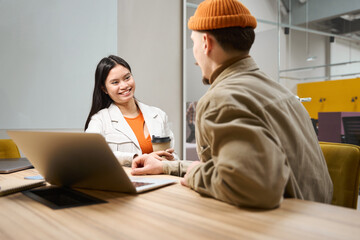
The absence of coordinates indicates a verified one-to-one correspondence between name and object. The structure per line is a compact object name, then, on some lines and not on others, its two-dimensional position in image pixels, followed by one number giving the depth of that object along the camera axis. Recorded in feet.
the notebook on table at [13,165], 4.73
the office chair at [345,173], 3.65
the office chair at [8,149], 7.09
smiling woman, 7.48
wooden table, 1.98
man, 2.46
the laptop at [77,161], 2.66
